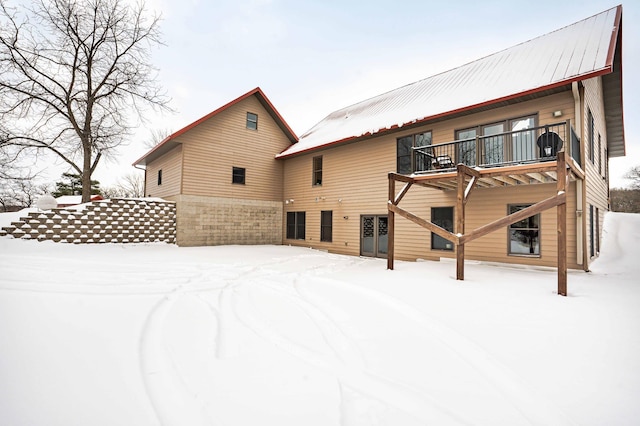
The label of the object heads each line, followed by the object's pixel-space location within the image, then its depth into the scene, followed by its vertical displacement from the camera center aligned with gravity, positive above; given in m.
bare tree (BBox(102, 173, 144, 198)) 36.38 +3.80
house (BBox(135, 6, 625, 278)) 7.72 +2.21
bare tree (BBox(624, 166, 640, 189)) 30.42 +5.11
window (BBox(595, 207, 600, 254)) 11.13 -0.32
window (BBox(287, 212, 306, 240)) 15.38 -0.33
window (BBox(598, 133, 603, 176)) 11.00 +2.66
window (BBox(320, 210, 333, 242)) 13.87 -0.27
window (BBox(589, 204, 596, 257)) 9.24 -0.40
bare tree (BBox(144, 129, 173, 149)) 37.91 +10.39
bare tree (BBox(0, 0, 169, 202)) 13.03 +7.01
